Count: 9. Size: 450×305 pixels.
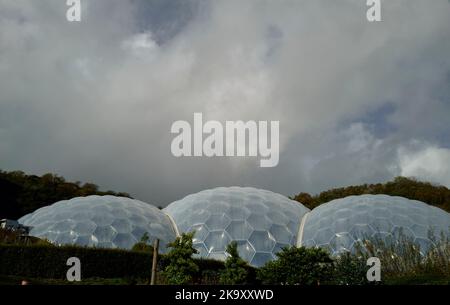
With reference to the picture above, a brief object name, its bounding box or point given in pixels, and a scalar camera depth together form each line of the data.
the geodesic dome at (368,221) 25.06
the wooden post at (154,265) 12.49
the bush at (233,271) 15.73
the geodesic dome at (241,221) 25.64
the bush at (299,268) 15.28
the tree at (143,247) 21.97
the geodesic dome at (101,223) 25.67
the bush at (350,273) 14.77
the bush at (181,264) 15.69
